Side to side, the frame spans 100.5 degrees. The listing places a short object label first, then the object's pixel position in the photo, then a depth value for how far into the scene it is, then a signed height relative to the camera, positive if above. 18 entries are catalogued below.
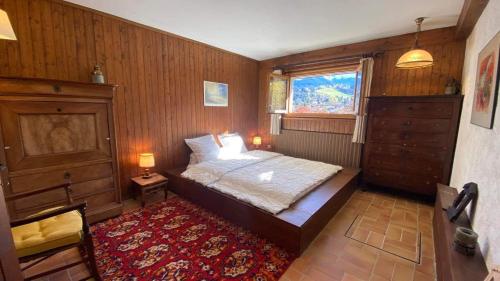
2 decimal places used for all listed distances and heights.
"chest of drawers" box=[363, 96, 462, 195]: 2.63 -0.32
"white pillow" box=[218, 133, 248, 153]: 3.85 -0.55
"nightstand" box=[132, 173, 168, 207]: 2.70 -0.96
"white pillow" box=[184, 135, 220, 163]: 3.38 -0.58
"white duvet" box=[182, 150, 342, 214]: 2.19 -0.79
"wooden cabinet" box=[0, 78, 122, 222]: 1.79 -0.32
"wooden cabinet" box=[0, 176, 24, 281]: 0.65 -0.47
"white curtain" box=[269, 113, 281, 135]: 4.49 -0.18
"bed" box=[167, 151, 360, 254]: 1.91 -0.93
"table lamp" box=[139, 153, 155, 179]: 2.83 -0.65
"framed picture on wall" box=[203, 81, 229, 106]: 3.79 +0.38
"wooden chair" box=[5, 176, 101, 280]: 1.31 -0.85
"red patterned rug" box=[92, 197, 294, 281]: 1.66 -1.25
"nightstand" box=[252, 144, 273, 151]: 4.74 -0.75
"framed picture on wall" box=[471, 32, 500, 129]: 1.40 +0.25
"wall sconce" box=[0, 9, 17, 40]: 1.24 +0.49
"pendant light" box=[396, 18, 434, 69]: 2.37 +0.68
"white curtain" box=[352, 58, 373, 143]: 3.29 +0.28
